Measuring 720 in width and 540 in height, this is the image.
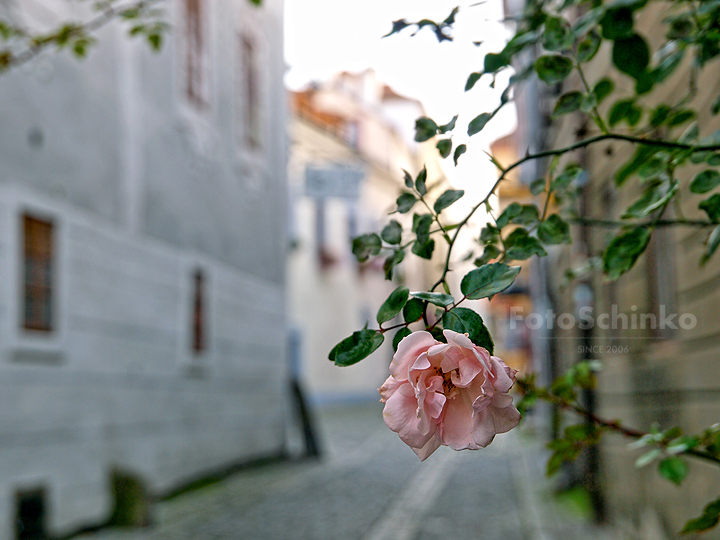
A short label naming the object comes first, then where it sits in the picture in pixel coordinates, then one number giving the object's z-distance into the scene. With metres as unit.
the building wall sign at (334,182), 12.14
